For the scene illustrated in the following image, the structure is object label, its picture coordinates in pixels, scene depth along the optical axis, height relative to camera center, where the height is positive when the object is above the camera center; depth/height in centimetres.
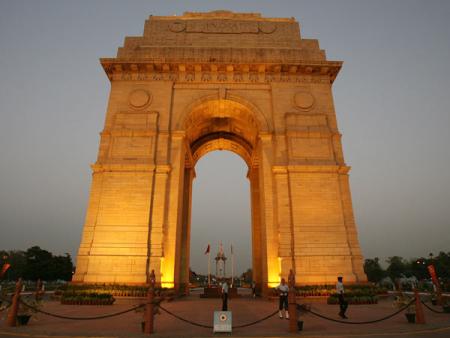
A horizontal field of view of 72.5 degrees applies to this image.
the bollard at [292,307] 843 -61
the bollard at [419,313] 946 -82
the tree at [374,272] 7675 +313
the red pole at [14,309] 910 -72
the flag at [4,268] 1355 +64
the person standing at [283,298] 1105 -46
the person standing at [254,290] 2567 -48
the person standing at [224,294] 1266 -41
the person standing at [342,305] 1084 -68
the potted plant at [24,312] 929 -84
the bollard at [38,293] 1626 -52
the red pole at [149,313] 820 -75
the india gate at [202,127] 1881 +928
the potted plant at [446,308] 1209 -86
